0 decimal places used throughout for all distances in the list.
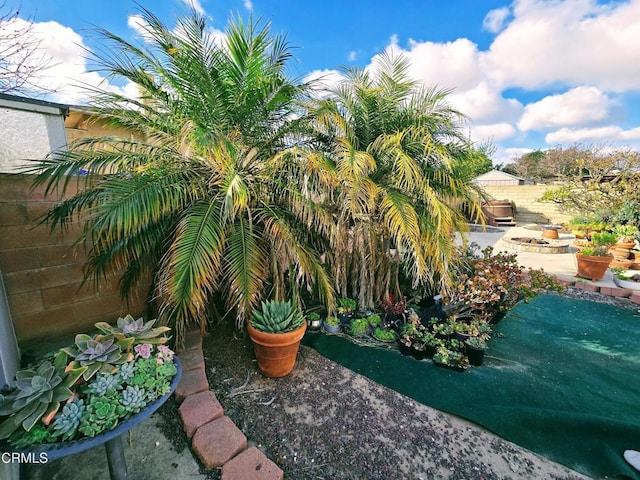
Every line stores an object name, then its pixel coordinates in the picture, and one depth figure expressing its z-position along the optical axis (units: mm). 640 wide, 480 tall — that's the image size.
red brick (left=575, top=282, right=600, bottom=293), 4520
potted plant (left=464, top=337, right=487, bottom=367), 2617
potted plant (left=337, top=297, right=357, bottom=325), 3318
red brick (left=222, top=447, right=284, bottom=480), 1429
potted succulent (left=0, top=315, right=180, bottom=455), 1038
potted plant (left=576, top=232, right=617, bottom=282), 4594
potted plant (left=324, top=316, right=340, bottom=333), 3178
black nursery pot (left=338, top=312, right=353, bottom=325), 3309
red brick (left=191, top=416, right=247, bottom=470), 1532
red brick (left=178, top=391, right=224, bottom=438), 1729
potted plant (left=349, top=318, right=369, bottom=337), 3109
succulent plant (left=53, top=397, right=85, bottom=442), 1045
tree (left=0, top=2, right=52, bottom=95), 4734
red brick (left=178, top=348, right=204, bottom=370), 2207
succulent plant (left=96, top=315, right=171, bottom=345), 1415
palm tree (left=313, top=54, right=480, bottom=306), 2574
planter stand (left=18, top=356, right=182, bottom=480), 1024
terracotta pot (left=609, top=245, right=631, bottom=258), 5547
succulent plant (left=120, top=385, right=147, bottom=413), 1180
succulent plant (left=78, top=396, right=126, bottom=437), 1076
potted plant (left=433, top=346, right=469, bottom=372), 2583
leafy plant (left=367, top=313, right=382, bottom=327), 3254
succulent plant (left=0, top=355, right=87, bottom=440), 1012
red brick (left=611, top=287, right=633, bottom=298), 4223
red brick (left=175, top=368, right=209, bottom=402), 1966
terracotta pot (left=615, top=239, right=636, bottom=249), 5625
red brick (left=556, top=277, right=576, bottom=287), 4754
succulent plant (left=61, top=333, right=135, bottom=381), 1203
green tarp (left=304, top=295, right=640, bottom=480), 1829
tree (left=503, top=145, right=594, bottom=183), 13039
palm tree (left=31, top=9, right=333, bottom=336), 2076
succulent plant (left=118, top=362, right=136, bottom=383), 1240
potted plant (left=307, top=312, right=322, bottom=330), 3246
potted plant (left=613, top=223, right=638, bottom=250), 5648
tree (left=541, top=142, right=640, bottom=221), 7312
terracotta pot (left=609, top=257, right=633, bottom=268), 5305
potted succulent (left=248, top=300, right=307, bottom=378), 2252
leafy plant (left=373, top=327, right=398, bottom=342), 3029
